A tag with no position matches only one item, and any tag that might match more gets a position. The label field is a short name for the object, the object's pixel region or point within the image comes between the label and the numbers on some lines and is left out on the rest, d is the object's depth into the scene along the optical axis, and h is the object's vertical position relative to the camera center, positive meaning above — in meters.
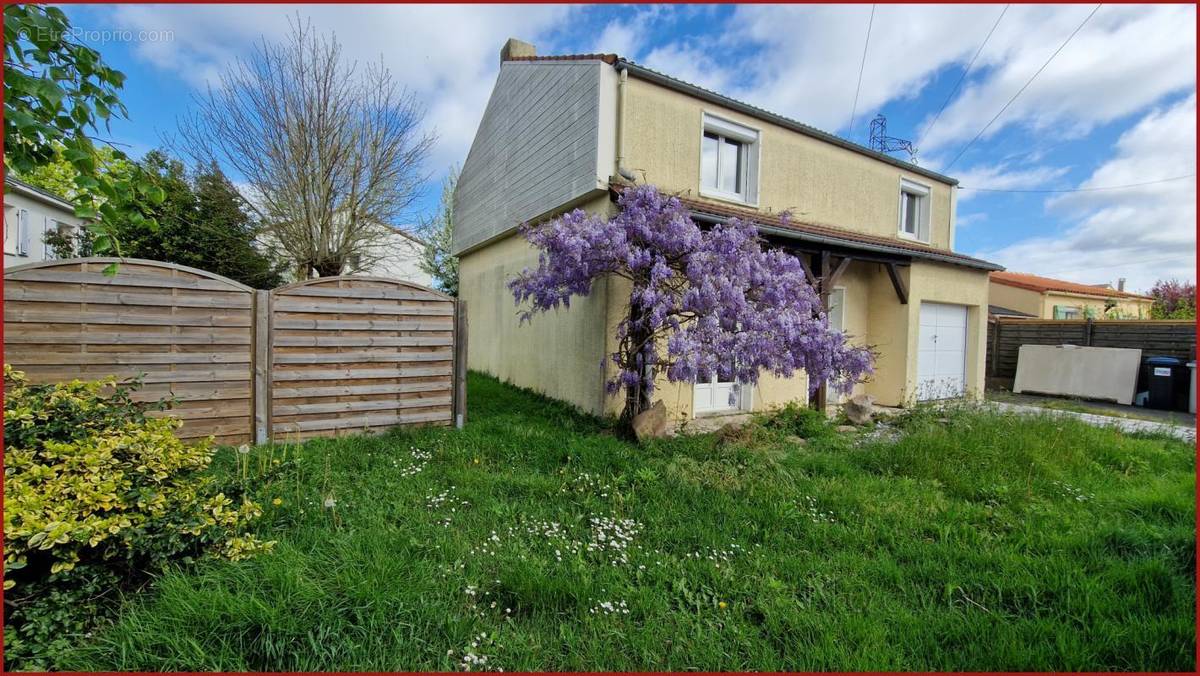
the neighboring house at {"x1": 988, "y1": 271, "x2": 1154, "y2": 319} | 21.19 +2.10
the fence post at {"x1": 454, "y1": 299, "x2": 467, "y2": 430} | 6.47 -0.55
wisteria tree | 5.42 +0.46
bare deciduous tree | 11.12 +4.39
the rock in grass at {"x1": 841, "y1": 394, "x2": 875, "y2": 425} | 7.81 -1.24
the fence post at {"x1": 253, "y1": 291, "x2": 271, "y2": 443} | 5.40 -0.47
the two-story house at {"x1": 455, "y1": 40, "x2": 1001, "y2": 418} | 7.33 +2.38
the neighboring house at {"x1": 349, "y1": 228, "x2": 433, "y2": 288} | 13.98 +2.11
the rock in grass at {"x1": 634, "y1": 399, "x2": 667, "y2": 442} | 6.11 -1.23
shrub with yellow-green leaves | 2.20 -1.05
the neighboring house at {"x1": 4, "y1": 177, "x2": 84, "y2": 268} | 13.95 +2.81
